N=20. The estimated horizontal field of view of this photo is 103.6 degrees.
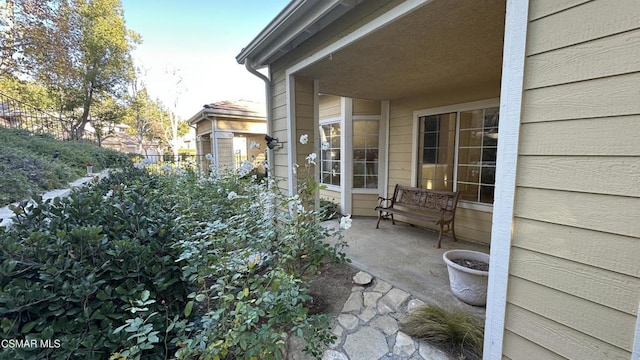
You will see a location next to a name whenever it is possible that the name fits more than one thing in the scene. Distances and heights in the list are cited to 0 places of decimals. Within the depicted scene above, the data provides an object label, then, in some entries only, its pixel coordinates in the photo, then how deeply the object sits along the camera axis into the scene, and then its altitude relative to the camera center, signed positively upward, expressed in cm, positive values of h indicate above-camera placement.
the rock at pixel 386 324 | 188 -128
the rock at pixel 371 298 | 218 -125
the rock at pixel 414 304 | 207 -122
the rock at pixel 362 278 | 244 -120
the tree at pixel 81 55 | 790 +368
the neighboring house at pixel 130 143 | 1866 +126
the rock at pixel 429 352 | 165 -130
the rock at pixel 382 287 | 233 -122
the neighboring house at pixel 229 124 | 795 +113
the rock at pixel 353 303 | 212 -126
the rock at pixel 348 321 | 195 -129
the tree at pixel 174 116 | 1881 +326
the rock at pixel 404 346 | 171 -130
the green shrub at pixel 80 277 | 106 -58
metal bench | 358 -76
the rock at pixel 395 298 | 214 -123
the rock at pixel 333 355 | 168 -133
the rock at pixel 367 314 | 202 -128
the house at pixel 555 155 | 96 +1
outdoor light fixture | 334 +19
